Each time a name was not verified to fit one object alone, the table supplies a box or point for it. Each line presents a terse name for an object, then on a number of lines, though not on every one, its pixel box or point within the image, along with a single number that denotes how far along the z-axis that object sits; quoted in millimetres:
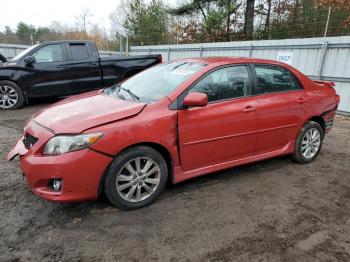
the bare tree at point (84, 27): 41356
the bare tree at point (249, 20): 16375
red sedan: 2992
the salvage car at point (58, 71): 7992
